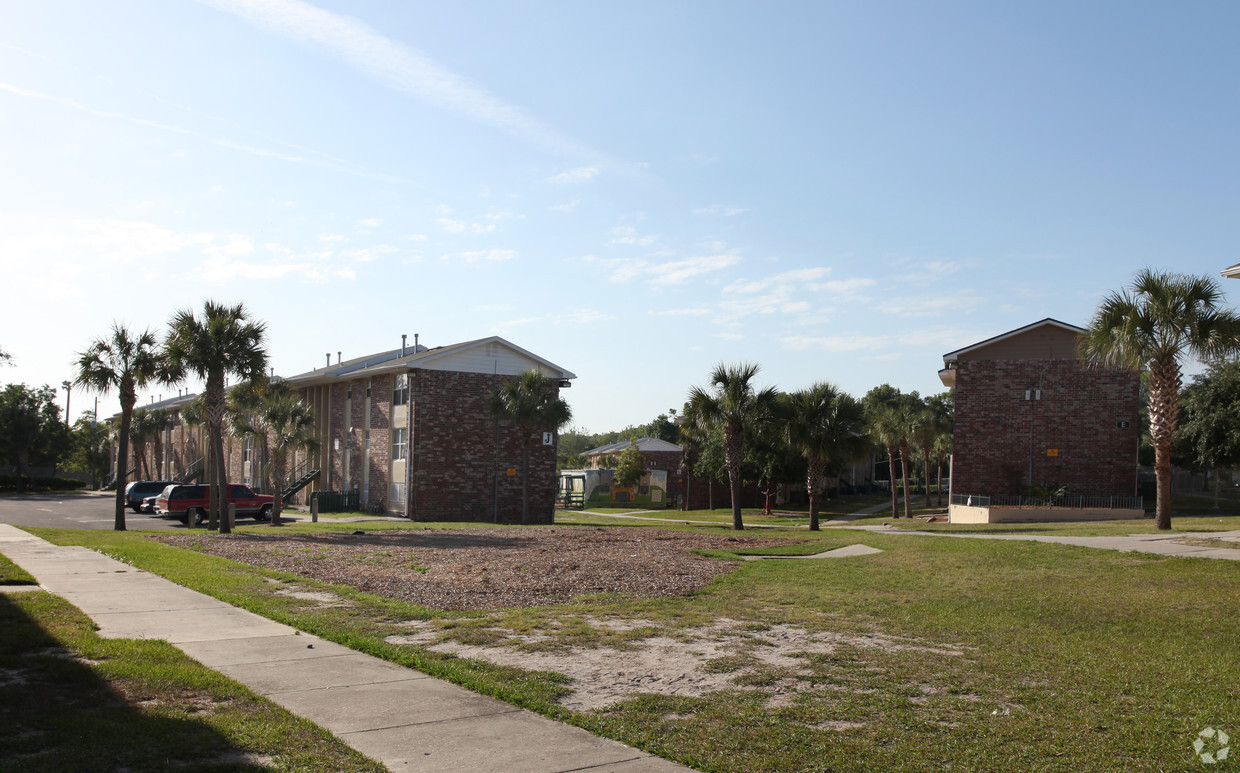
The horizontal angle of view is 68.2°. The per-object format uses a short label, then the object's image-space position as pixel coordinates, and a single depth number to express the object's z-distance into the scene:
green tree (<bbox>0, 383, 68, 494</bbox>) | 72.12
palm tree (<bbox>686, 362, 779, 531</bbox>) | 31.45
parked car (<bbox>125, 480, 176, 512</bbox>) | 43.44
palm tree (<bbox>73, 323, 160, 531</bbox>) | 26.88
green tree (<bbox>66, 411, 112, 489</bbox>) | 82.56
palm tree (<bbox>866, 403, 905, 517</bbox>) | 47.66
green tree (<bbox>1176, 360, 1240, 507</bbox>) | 36.78
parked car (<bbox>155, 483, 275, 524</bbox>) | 34.53
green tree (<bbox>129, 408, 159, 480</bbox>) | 70.69
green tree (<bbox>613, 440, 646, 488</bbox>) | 61.66
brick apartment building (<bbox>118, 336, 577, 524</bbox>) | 40.94
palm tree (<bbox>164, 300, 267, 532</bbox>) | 26.52
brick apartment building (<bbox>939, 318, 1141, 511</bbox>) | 38.78
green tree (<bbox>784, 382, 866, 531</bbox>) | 30.81
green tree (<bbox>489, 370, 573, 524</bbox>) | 38.47
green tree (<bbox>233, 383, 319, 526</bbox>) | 41.94
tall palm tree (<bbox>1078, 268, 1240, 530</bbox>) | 21.55
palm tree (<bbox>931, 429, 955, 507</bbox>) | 61.34
